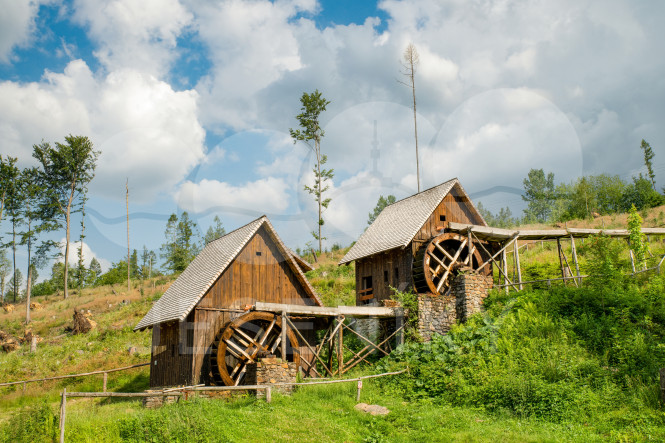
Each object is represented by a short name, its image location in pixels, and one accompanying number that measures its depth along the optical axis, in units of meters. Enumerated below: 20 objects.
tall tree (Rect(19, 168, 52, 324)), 48.19
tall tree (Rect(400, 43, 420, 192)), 36.62
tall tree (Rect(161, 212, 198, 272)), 59.22
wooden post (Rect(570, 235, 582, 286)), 23.48
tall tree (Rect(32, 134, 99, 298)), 50.09
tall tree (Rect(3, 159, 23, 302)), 46.47
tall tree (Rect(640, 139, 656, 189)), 79.50
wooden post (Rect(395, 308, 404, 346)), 22.16
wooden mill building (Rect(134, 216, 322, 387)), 19.39
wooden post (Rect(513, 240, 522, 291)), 22.77
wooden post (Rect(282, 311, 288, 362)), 18.68
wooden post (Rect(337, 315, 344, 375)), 20.40
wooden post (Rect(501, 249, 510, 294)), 23.80
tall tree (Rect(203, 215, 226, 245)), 77.75
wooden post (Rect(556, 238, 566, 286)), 24.48
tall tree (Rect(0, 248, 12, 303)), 71.94
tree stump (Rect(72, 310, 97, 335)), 36.31
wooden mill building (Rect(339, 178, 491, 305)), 24.98
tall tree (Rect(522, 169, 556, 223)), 75.75
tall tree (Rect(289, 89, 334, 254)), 45.91
